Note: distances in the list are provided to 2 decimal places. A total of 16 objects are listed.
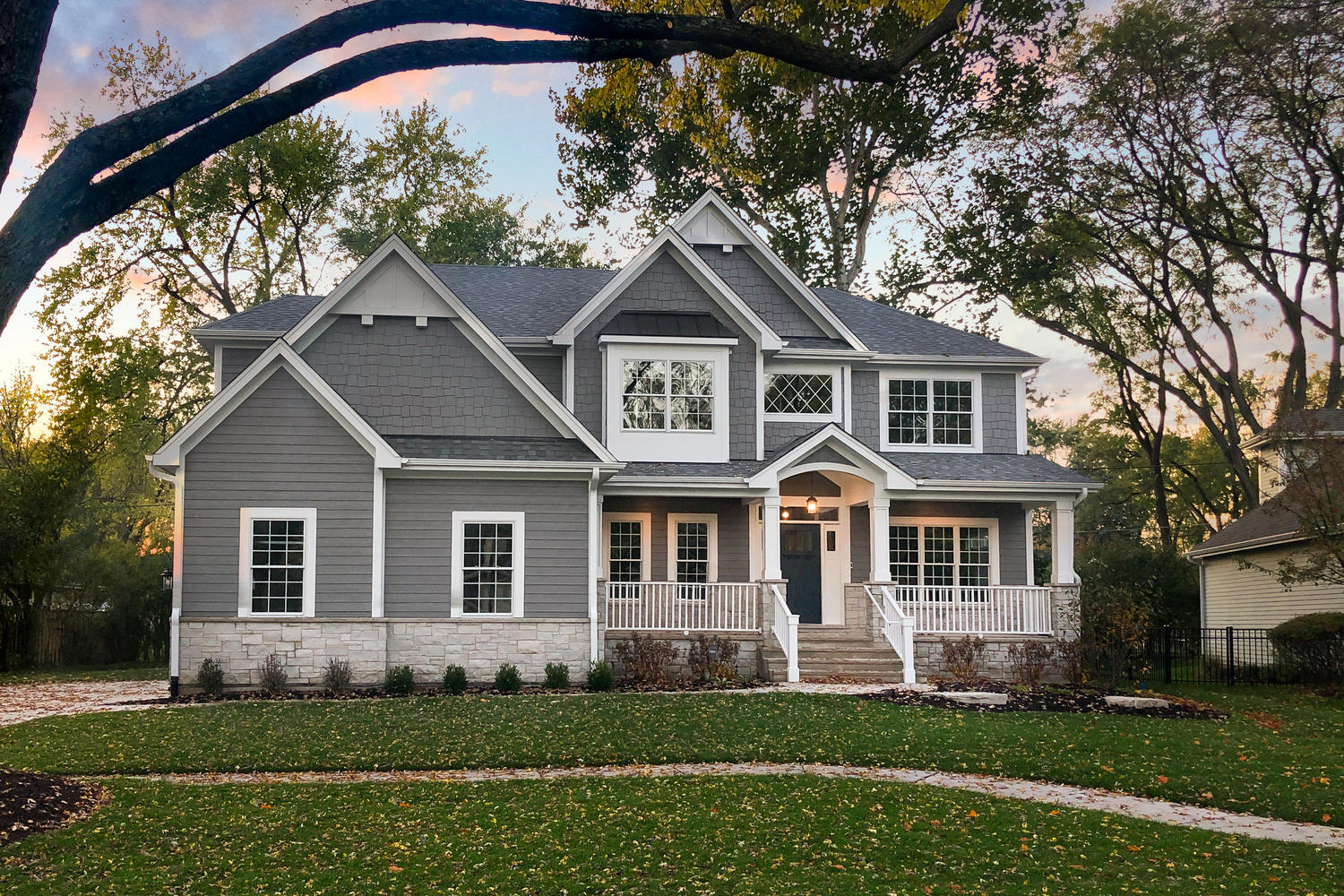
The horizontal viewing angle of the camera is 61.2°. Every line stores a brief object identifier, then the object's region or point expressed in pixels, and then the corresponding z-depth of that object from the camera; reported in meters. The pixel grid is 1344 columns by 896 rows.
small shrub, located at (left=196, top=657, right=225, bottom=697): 16.94
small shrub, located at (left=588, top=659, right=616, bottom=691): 17.81
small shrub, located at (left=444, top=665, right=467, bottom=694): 17.44
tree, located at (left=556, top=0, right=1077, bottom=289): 33.03
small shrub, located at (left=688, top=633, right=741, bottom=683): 18.84
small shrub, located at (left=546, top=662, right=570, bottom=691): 17.92
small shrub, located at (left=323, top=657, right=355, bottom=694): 17.09
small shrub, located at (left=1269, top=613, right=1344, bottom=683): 21.34
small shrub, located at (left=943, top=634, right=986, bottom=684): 19.42
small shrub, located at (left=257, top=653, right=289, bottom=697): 17.00
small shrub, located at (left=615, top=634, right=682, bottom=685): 18.66
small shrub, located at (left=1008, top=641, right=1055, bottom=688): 19.25
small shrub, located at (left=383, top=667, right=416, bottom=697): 17.22
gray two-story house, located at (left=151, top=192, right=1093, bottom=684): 17.55
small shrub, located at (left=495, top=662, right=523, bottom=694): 17.70
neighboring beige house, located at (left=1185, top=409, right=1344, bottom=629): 24.73
